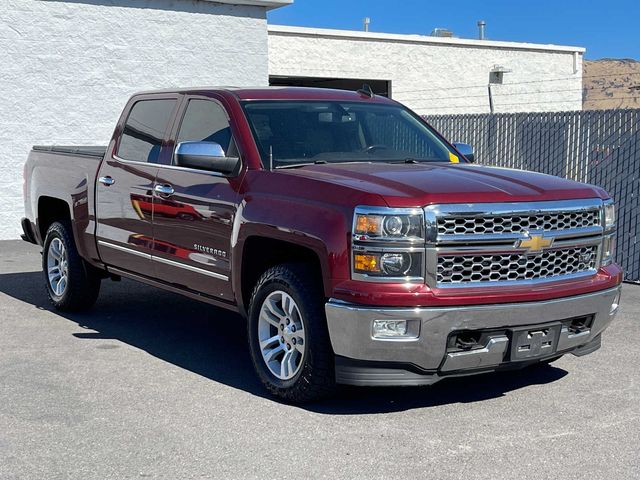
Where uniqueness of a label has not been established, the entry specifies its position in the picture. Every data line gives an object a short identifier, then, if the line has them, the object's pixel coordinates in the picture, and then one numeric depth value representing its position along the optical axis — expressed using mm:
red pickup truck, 5277
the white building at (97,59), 15211
